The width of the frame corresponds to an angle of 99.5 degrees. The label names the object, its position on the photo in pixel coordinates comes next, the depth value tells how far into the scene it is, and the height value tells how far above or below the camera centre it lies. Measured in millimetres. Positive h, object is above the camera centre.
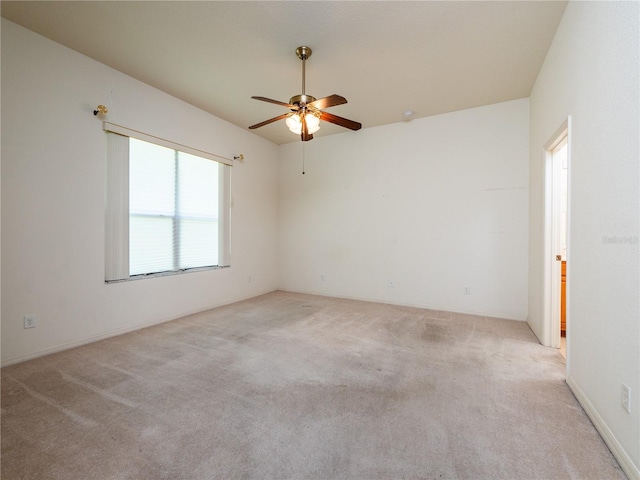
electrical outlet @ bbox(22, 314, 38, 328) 2426 -769
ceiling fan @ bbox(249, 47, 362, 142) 2389 +1181
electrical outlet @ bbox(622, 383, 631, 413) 1295 -761
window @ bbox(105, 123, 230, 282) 3061 +398
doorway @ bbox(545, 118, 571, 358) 2752 -38
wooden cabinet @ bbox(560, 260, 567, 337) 3014 -717
